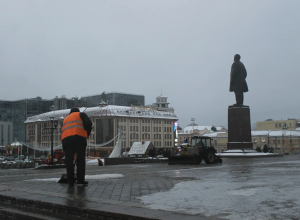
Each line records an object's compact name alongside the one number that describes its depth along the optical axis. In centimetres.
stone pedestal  3591
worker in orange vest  856
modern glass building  12281
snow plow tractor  2275
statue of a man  3691
